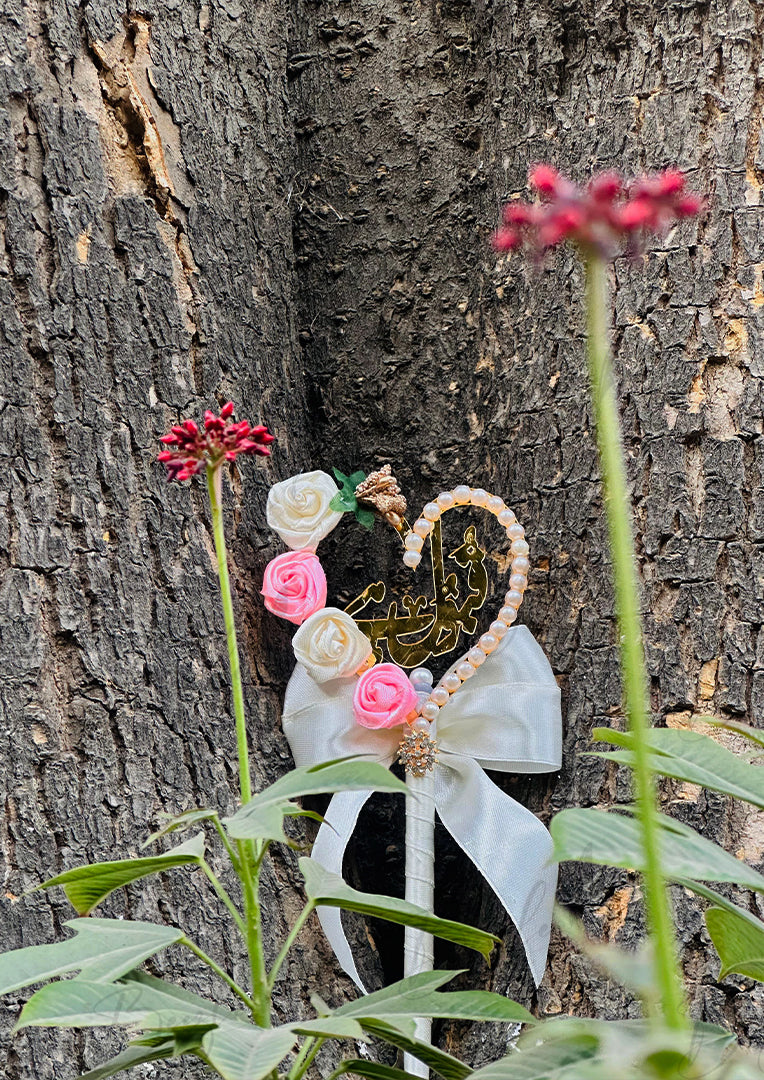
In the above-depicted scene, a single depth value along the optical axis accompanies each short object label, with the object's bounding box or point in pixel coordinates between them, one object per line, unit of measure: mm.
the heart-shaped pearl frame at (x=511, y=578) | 1138
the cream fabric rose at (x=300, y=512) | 1158
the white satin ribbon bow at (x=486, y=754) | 1079
